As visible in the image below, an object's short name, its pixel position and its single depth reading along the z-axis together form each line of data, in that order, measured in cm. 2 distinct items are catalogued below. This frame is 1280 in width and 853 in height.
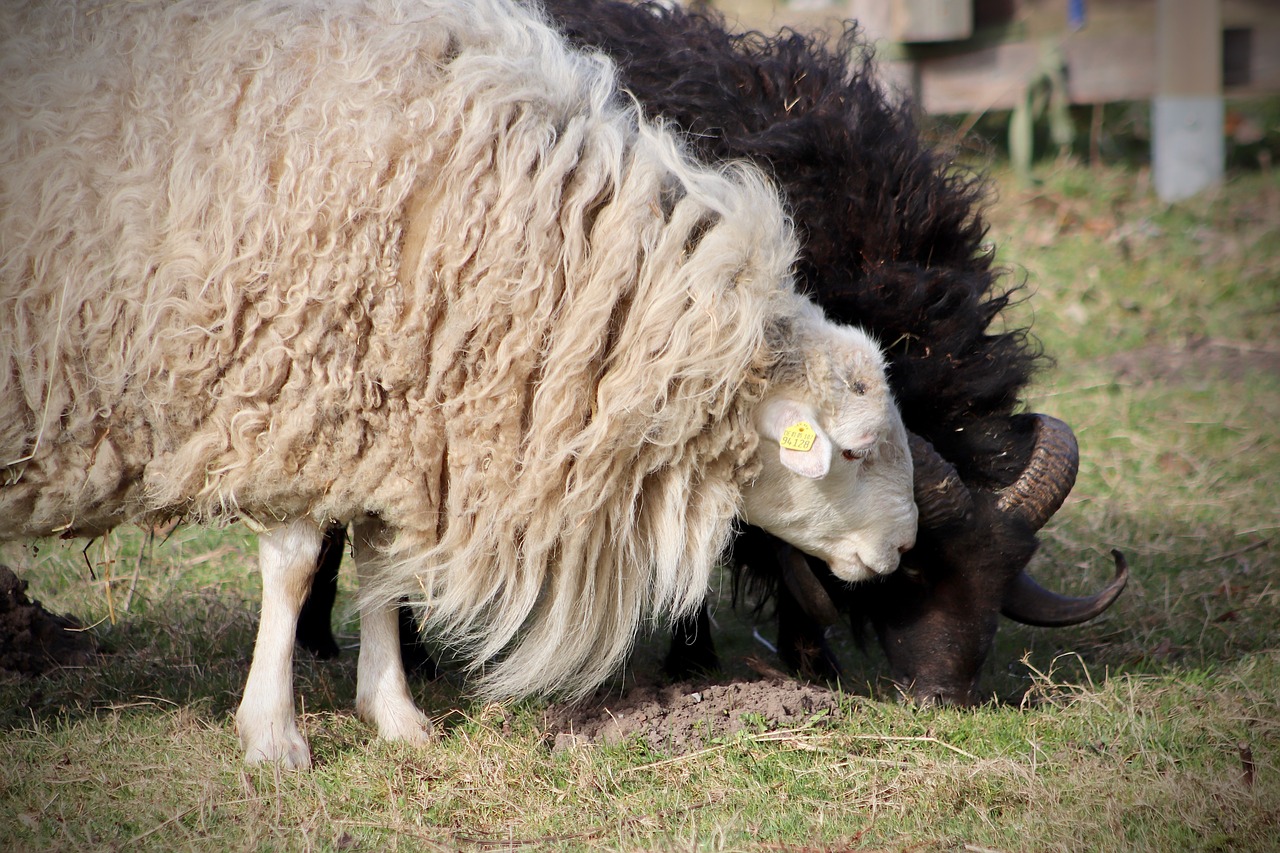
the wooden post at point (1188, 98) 1673
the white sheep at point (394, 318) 593
